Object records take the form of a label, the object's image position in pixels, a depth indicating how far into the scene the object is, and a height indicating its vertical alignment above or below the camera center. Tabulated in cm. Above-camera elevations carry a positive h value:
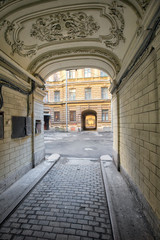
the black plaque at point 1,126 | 341 -14
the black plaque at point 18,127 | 401 -20
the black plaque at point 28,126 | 469 -20
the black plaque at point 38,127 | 554 -28
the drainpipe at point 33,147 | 520 -120
